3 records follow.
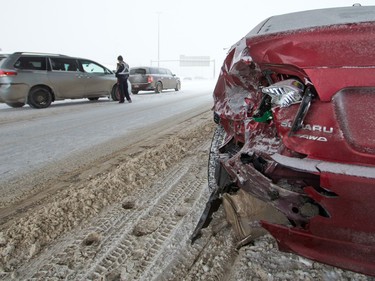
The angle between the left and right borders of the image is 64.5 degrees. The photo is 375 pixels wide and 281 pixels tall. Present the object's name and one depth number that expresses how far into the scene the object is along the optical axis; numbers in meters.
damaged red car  1.22
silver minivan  8.27
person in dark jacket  10.52
